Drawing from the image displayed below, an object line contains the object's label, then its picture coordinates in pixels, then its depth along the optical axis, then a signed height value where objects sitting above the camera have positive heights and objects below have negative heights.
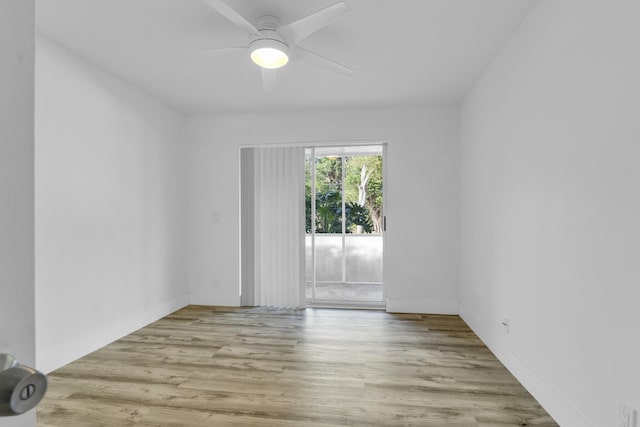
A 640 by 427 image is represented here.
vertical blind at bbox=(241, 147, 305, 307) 4.49 -0.11
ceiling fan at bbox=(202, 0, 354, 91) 2.01 +1.15
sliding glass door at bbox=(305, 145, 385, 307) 5.95 -0.04
